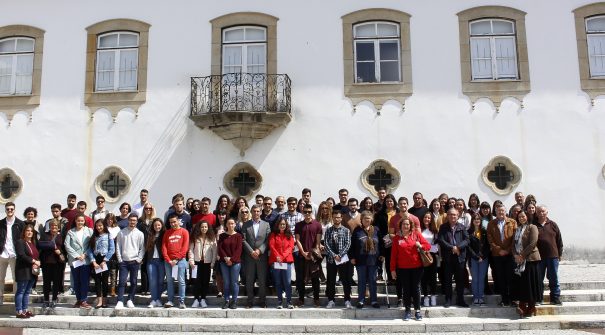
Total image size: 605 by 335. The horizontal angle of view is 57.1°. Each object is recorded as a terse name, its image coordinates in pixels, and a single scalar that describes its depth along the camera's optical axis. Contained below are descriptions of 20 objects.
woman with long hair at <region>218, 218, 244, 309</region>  8.14
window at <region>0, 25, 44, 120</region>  12.80
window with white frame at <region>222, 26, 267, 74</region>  12.59
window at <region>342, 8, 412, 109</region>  12.13
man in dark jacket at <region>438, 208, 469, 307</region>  7.94
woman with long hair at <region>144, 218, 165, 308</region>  8.33
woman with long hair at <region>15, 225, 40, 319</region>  8.02
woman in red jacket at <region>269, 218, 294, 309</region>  8.11
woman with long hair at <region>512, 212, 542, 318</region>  7.65
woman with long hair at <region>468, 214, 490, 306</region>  8.00
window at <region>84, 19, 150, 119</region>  12.55
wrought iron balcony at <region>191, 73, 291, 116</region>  11.95
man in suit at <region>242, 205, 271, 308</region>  8.27
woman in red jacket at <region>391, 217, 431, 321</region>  7.62
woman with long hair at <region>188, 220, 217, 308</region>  8.33
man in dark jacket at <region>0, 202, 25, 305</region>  8.25
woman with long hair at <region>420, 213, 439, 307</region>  8.14
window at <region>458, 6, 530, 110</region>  12.04
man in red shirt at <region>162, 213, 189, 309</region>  8.19
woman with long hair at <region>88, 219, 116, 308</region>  8.25
